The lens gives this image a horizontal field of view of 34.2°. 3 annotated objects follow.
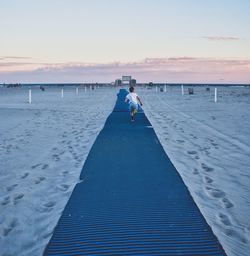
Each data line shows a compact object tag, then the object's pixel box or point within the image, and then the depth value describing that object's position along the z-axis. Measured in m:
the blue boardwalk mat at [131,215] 4.87
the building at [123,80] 126.90
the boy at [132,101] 18.36
